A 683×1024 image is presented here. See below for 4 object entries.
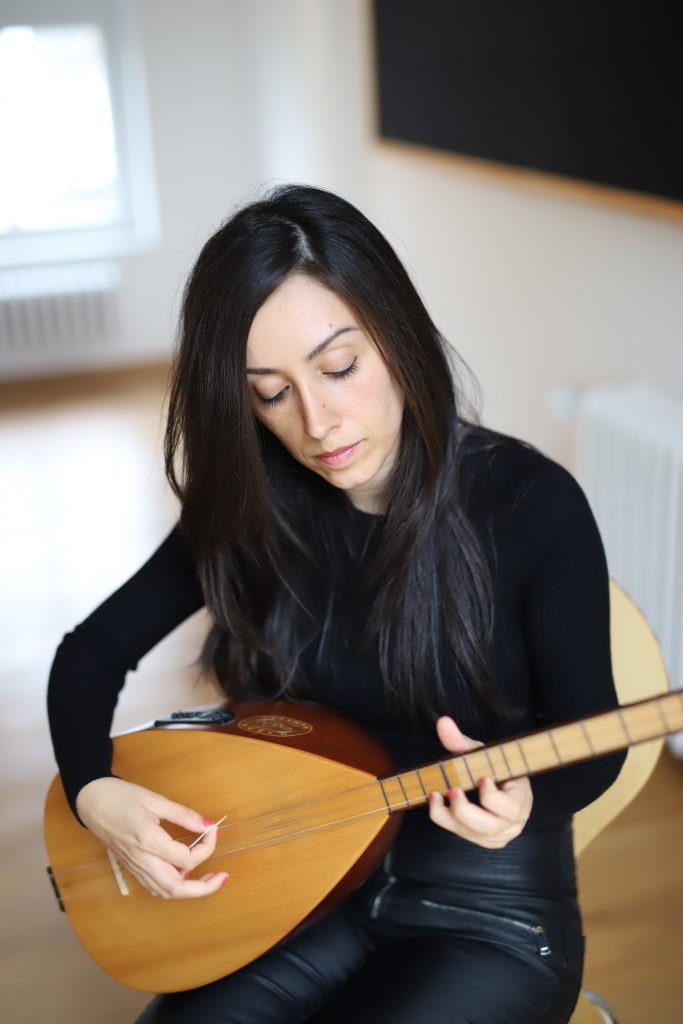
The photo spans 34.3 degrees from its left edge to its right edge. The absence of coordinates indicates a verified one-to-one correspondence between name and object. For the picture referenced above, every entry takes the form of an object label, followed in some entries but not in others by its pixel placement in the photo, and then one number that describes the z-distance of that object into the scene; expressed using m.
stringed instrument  1.06
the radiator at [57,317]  5.08
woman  1.04
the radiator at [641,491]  1.96
